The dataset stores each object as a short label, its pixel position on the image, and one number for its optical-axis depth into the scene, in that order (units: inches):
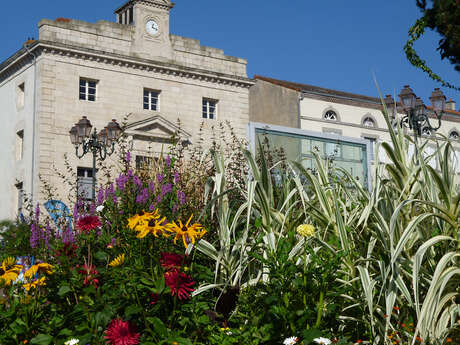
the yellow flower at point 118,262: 153.5
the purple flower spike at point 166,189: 203.6
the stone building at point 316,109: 1149.1
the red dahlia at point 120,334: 138.1
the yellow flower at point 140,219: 149.4
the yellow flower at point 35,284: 160.2
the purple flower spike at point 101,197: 237.5
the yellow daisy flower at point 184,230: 152.6
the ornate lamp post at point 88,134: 650.2
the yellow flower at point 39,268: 156.7
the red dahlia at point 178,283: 146.1
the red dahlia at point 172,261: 152.1
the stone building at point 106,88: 928.3
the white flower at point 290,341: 137.6
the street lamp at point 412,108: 512.7
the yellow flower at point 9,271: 153.6
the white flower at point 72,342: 142.5
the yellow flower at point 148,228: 146.8
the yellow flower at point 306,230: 153.9
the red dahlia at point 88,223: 166.4
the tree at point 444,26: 285.7
